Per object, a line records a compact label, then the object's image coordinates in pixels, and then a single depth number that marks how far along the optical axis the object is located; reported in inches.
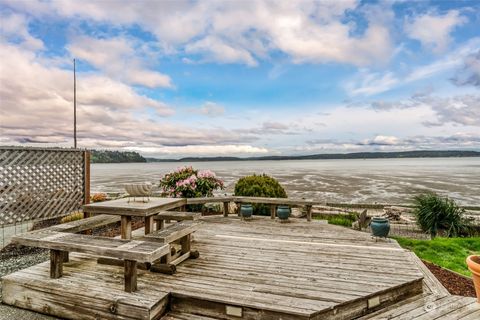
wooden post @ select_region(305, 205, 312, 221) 276.3
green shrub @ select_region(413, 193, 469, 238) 344.2
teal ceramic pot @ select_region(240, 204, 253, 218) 279.3
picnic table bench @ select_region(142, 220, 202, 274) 135.7
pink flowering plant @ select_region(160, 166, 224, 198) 337.1
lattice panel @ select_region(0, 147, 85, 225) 230.7
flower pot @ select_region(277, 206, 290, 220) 269.9
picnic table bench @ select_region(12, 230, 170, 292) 113.8
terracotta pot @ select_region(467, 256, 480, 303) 108.3
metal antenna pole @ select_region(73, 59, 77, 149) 339.1
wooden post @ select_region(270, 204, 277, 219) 287.6
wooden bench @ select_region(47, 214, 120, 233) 153.7
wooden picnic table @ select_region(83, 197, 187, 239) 150.1
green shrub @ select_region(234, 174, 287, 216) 326.6
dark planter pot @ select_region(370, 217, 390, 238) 198.4
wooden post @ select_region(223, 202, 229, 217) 298.0
